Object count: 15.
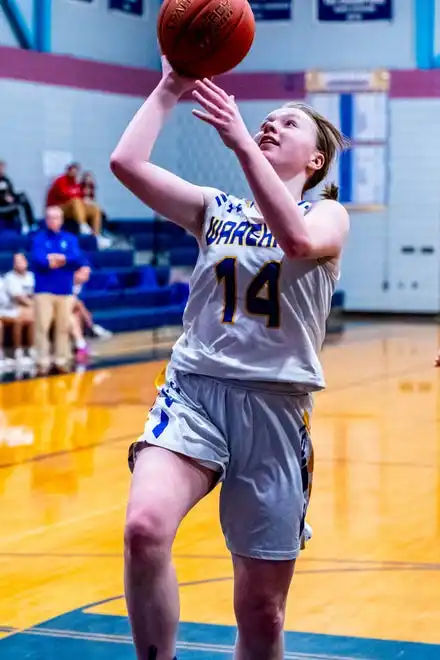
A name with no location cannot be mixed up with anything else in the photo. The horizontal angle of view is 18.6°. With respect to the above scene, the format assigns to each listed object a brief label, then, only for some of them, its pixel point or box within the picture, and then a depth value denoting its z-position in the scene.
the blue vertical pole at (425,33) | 20.73
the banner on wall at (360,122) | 21.20
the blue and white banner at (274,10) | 21.44
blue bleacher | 16.50
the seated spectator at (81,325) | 14.29
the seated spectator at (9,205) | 16.50
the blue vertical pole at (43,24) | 18.80
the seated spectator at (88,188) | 18.00
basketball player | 3.44
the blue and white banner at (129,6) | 20.12
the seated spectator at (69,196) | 17.66
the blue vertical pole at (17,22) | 18.34
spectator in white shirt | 13.85
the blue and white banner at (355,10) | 21.02
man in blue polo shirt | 13.54
